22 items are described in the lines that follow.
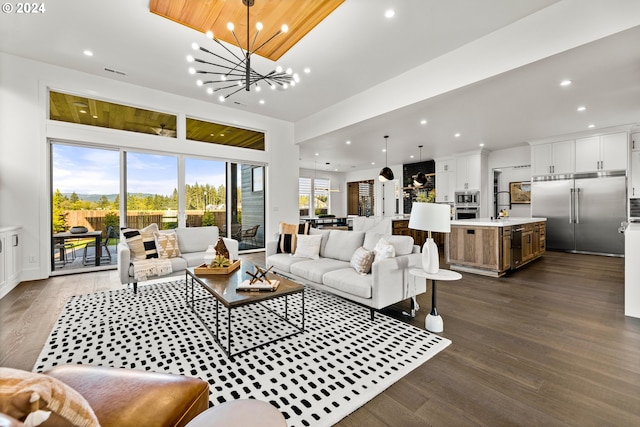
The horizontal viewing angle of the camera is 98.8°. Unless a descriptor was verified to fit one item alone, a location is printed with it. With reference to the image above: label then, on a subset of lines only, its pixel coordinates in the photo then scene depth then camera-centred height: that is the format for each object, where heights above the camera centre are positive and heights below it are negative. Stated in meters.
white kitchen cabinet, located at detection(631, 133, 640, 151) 5.98 +1.52
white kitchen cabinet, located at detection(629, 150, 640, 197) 5.88 +0.78
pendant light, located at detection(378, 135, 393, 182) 6.67 +0.94
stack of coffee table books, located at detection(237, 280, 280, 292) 2.49 -0.65
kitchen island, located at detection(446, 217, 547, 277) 4.61 -0.60
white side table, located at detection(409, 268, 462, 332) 2.59 -0.93
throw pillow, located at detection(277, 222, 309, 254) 4.37 -0.39
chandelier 2.78 +2.25
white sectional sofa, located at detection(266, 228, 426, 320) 2.79 -0.68
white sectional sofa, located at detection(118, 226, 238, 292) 3.51 -0.53
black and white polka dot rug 1.74 -1.11
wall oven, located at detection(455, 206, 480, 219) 8.20 +0.01
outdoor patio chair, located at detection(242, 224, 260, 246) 6.73 -0.48
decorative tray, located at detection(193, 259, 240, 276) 2.99 -0.61
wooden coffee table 2.25 -0.69
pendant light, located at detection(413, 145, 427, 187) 7.32 +0.88
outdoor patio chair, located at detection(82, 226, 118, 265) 4.98 -0.54
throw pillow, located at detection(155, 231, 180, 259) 3.96 -0.44
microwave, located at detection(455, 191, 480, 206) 8.20 +0.44
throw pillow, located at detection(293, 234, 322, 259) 4.05 -0.48
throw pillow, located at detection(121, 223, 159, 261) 3.72 -0.38
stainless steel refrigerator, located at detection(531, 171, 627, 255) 6.07 +0.05
